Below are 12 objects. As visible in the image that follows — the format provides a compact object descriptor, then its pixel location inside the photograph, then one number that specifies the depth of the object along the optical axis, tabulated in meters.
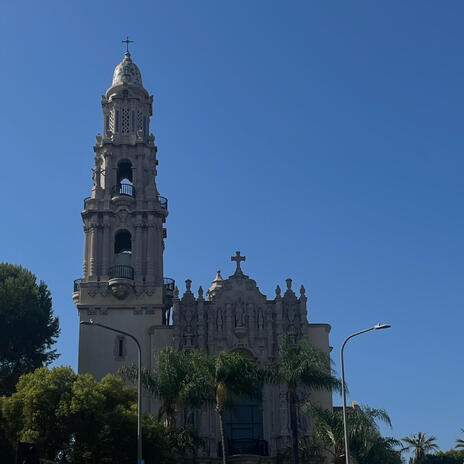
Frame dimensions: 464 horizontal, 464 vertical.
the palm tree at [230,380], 39.78
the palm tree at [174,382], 40.16
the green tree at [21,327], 52.47
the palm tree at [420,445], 77.94
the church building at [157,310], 53.62
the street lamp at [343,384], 34.77
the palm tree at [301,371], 40.91
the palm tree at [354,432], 42.00
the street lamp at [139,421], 33.83
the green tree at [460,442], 81.00
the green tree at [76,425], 41.06
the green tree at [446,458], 77.25
